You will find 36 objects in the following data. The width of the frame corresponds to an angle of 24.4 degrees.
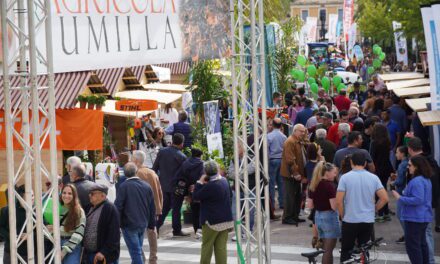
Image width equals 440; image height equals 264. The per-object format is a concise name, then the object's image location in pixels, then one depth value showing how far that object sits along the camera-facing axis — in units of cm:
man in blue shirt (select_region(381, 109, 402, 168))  1994
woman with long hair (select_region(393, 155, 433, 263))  1256
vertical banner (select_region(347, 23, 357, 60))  5498
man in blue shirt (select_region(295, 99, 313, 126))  2220
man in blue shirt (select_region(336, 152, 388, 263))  1261
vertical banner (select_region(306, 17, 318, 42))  5888
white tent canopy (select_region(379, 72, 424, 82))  2448
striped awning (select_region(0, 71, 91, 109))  2105
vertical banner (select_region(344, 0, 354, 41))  5762
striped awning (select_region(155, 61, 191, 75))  3331
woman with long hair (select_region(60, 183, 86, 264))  1173
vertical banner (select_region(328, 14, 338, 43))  6656
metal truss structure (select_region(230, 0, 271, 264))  1289
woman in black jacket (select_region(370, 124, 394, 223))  1733
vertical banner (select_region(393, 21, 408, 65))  4519
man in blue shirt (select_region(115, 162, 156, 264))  1341
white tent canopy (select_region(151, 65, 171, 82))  2900
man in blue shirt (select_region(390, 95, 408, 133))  2072
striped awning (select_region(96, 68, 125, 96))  2500
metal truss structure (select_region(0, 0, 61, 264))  983
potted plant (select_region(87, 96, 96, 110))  2205
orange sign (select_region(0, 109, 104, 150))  2092
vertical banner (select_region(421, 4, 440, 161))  1513
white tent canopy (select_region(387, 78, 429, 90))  2188
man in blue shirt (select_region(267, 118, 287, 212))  1820
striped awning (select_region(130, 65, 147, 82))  2831
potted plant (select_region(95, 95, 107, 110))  2225
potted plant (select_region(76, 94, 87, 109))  2181
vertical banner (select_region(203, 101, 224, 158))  1872
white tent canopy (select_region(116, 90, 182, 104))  2638
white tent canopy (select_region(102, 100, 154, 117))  2381
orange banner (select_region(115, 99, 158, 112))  2323
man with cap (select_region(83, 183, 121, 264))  1198
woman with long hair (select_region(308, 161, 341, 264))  1323
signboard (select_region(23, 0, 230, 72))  1105
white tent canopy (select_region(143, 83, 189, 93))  2891
